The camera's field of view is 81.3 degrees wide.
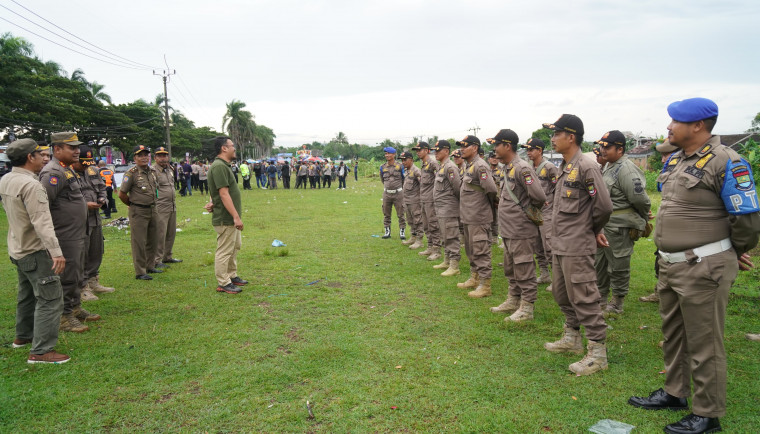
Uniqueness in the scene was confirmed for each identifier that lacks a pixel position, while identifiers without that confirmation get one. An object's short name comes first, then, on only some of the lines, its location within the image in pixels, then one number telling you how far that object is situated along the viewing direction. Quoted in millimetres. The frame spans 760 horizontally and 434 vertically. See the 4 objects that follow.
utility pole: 32094
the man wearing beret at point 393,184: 10305
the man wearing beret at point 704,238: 2846
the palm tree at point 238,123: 67312
